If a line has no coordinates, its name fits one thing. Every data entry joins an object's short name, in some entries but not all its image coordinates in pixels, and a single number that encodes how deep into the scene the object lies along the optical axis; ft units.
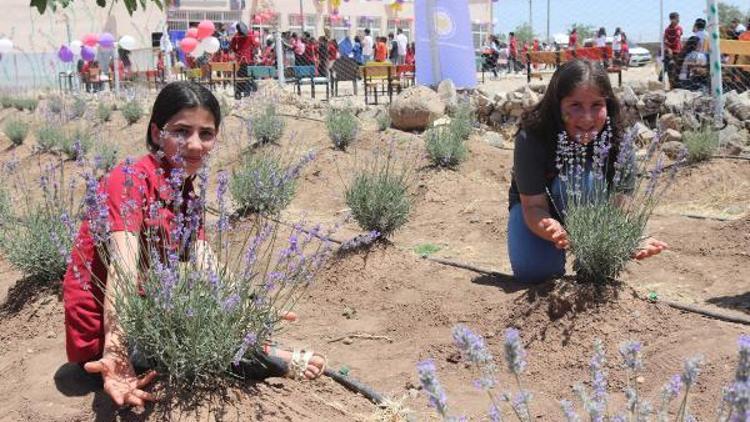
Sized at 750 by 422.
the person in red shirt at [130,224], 7.29
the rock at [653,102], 31.99
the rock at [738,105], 29.55
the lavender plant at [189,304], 7.25
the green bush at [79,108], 42.58
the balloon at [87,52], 61.67
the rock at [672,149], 26.50
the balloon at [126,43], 62.00
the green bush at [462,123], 26.94
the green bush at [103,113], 40.60
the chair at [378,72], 45.93
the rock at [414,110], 30.78
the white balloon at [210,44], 57.67
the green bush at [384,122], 30.94
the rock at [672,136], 28.14
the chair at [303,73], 51.26
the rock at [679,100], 30.37
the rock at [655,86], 35.42
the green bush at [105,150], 24.14
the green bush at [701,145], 23.34
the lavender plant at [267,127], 28.17
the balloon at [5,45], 57.25
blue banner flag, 42.09
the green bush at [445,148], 24.79
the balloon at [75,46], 62.64
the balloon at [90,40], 61.72
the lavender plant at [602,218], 10.52
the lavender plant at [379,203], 14.98
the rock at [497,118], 37.81
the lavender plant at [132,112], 38.96
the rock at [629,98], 32.86
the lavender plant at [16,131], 37.04
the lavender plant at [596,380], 3.66
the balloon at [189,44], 60.54
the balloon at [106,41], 60.49
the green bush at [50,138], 32.07
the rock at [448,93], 34.83
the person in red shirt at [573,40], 69.85
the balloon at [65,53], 57.77
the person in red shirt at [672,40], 41.77
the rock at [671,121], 29.55
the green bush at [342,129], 27.66
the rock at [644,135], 28.88
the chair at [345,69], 53.60
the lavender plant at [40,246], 12.10
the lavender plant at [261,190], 18.03
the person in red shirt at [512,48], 83.04
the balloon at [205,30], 58.85
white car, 91.03
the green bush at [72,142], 30.24
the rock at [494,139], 30.50
